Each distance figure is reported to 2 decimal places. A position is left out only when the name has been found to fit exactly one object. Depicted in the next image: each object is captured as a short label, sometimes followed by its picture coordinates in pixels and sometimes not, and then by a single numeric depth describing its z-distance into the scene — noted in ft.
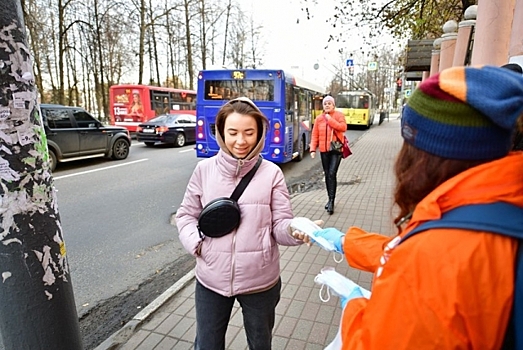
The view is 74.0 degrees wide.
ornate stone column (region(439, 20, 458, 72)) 22.59
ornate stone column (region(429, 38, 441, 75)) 27.70
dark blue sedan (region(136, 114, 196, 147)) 49.85
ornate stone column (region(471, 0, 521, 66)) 14.34
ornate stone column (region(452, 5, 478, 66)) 19.22
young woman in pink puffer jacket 5.93
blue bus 30.68
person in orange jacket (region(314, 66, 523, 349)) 2.45
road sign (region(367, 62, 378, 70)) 77.84
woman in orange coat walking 19.36
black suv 32.07
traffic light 111.55
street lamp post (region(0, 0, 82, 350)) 4.93
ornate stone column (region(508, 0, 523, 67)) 12.34
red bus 63.57
